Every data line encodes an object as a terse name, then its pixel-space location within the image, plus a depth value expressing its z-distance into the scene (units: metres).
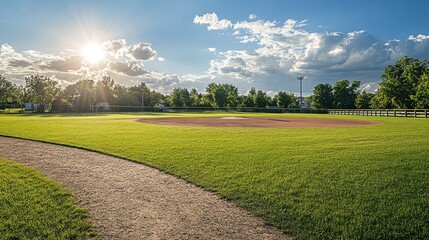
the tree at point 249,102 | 91.53
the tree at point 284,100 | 96.25
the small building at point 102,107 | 68.68
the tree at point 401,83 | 56.97
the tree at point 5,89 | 65.00
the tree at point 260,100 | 90.44
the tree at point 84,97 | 64.31
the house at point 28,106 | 74.79
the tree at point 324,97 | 84.31
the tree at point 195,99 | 99.82
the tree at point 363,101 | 76.62
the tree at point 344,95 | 82.94
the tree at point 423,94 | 48.78
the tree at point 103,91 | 78.22
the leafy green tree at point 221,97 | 101.38
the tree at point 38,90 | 70.12
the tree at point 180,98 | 100.69
